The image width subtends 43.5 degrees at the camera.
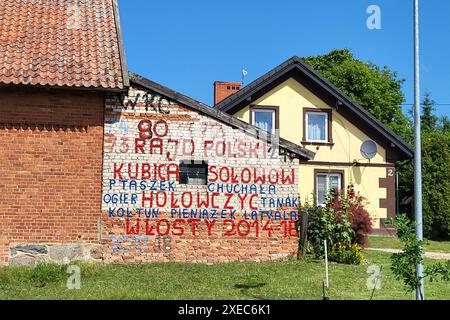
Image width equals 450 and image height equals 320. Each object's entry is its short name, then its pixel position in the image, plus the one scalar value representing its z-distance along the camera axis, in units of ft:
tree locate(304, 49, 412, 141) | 120.98
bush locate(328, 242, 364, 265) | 45.16
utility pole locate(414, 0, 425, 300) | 31.68
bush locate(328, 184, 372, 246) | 51.49
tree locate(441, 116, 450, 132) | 167.86
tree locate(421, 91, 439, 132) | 167.32
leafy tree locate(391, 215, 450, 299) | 26.71
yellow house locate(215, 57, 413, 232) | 73.41
